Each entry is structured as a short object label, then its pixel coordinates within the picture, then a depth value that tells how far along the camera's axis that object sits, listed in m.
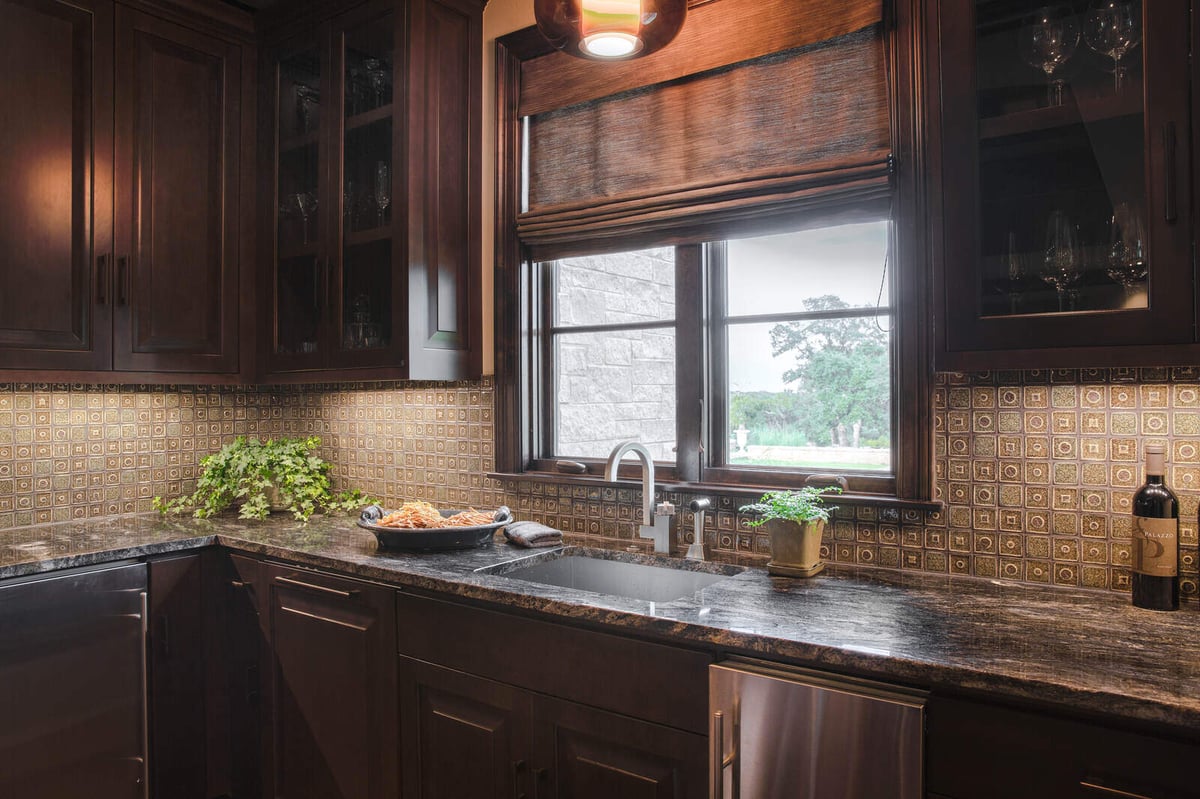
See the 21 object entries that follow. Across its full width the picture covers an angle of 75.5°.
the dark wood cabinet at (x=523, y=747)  1.49
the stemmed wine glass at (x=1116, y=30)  1.34
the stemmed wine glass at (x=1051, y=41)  1.42
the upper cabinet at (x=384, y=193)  2.44
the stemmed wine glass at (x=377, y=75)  2.52
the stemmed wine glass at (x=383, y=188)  2.49
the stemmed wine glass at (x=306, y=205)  2.72
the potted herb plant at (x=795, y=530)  1.74
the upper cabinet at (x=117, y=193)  2.34
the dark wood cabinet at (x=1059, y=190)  1.30
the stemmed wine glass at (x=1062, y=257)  1.40
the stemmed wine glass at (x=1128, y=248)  1.34
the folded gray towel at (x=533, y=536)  2.18
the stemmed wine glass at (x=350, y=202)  2.58
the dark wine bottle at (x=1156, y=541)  1.45
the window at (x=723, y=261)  1.88
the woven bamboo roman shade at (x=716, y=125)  1.90
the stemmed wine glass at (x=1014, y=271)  1.45
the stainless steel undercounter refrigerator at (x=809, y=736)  1.22
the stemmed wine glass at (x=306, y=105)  2.72
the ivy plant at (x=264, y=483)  2.77
